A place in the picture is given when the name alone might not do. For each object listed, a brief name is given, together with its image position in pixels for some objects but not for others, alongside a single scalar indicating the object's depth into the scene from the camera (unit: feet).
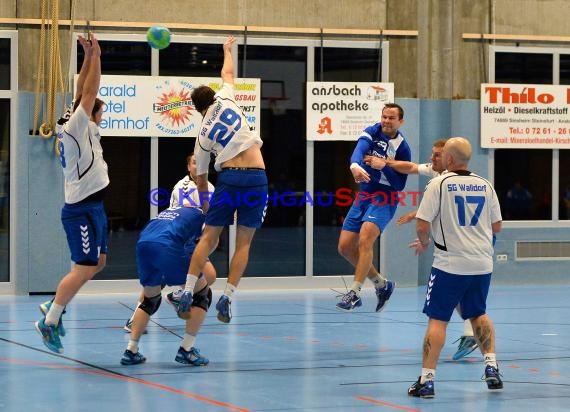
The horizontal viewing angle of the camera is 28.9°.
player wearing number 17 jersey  26.81
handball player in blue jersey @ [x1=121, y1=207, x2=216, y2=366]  31.35
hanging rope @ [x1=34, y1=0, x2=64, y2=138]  53.78
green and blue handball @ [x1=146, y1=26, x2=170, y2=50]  36.37
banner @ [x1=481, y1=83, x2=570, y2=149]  59.93
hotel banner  55.47
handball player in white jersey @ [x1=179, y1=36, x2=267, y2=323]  32.50
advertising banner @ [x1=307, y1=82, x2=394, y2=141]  57.93
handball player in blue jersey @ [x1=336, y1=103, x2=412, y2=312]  38.52
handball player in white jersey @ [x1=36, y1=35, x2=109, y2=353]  31.73
